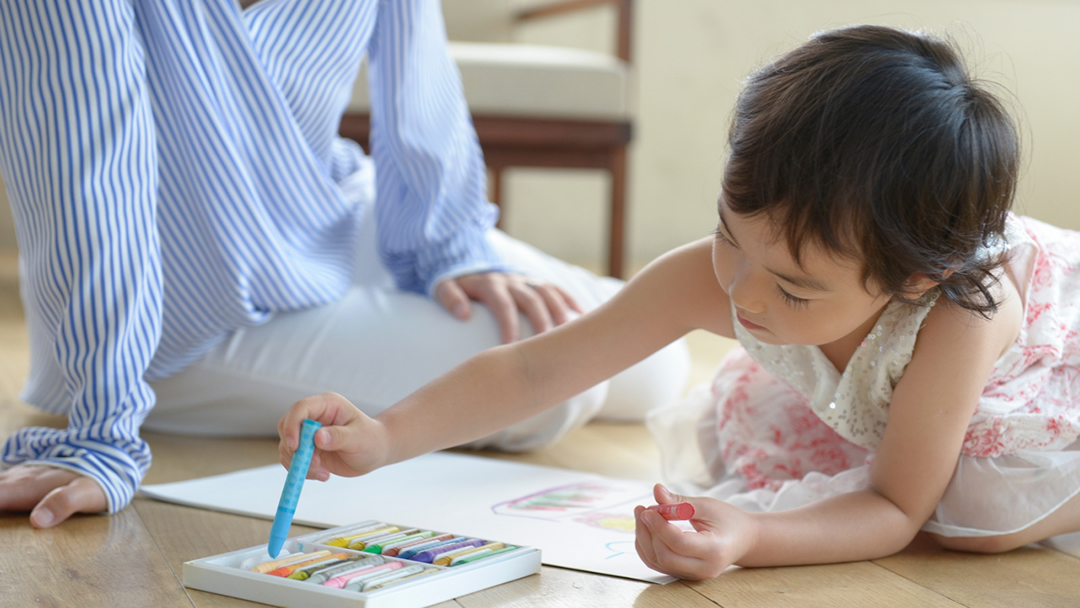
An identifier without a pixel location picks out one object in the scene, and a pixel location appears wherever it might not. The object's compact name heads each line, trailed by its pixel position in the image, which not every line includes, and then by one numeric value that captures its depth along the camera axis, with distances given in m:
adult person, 2.37
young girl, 2.17
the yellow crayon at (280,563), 2.17
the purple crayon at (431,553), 2.20
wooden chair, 3.37
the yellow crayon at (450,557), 2.20
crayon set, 2.14
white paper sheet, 2.30
